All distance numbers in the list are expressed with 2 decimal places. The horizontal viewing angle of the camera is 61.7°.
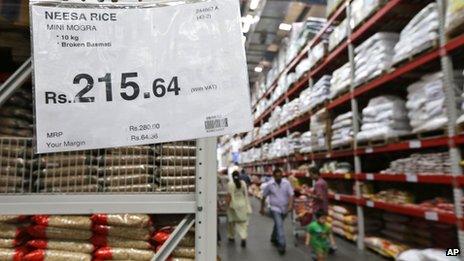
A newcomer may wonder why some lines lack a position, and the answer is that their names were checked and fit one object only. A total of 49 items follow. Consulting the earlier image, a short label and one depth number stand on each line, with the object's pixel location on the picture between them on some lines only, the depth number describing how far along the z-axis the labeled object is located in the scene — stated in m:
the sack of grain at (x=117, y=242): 1.71
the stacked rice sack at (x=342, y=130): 6.87
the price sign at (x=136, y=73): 1.29
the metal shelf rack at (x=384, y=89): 4.14
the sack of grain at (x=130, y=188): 1.68
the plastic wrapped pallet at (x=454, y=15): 3.88
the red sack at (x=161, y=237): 1.70
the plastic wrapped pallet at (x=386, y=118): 5.36
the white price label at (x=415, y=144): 4.76
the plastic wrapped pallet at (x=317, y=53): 8.07
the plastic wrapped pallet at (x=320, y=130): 7.88
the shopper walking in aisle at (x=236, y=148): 22.45
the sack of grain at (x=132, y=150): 1.75
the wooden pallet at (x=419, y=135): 4.91
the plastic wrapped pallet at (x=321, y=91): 8.14
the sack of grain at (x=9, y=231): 1.67
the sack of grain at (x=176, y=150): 1.75
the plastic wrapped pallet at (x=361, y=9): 5.80
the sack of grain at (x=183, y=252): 1.67
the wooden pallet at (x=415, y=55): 4.46
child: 5.40
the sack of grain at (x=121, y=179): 1.70
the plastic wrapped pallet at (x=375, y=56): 5.62
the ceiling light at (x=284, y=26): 12.90
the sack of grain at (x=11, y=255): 1.62
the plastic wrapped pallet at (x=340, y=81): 6.93
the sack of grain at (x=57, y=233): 1.67
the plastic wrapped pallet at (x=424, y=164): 4.50
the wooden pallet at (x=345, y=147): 6.88
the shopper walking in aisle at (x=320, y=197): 6.52
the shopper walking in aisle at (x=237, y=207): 7.46
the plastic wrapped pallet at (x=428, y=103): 4.37
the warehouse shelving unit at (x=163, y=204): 1.55
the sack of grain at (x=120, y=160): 1.72
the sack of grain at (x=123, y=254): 1.67
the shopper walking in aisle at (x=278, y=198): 7.31
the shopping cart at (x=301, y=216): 7.33
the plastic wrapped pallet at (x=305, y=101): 9.11
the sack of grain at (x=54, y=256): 1.64
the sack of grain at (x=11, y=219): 1.67
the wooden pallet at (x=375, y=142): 5.45
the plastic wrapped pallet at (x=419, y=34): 4.51
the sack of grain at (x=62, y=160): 1.71
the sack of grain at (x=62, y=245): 1.69
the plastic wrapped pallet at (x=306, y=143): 9.19
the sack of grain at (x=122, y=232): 1.70
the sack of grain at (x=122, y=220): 1.68
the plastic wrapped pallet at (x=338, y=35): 7.06
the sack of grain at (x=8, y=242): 1.65
